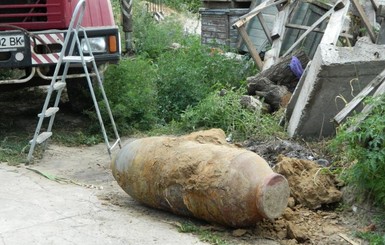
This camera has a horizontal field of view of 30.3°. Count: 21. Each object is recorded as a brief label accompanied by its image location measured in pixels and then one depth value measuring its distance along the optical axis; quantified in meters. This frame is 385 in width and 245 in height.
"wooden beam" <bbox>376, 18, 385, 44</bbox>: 8.88
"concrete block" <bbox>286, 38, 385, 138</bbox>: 7.57
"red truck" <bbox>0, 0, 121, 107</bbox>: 7.86
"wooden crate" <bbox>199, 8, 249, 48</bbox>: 13.23
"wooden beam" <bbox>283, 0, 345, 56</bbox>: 9.75
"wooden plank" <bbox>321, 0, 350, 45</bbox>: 8.59
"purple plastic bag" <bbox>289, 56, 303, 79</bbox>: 9.46
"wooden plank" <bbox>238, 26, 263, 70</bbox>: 10.48
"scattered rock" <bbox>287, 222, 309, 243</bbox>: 5.52
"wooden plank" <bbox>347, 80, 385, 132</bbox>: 6.14
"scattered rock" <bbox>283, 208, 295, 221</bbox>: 5.84
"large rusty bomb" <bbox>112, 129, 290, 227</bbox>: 5.38
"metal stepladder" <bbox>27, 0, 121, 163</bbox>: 7.34
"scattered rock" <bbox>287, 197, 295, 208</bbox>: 6.09
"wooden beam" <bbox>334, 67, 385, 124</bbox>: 7.06
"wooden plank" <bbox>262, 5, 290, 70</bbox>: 10.24
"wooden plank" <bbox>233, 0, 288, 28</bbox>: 10.20
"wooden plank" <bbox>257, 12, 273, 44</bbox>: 10.74
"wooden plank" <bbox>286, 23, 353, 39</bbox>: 10.93
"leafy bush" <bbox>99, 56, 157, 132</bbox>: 8.96
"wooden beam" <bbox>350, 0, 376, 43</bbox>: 9.59
